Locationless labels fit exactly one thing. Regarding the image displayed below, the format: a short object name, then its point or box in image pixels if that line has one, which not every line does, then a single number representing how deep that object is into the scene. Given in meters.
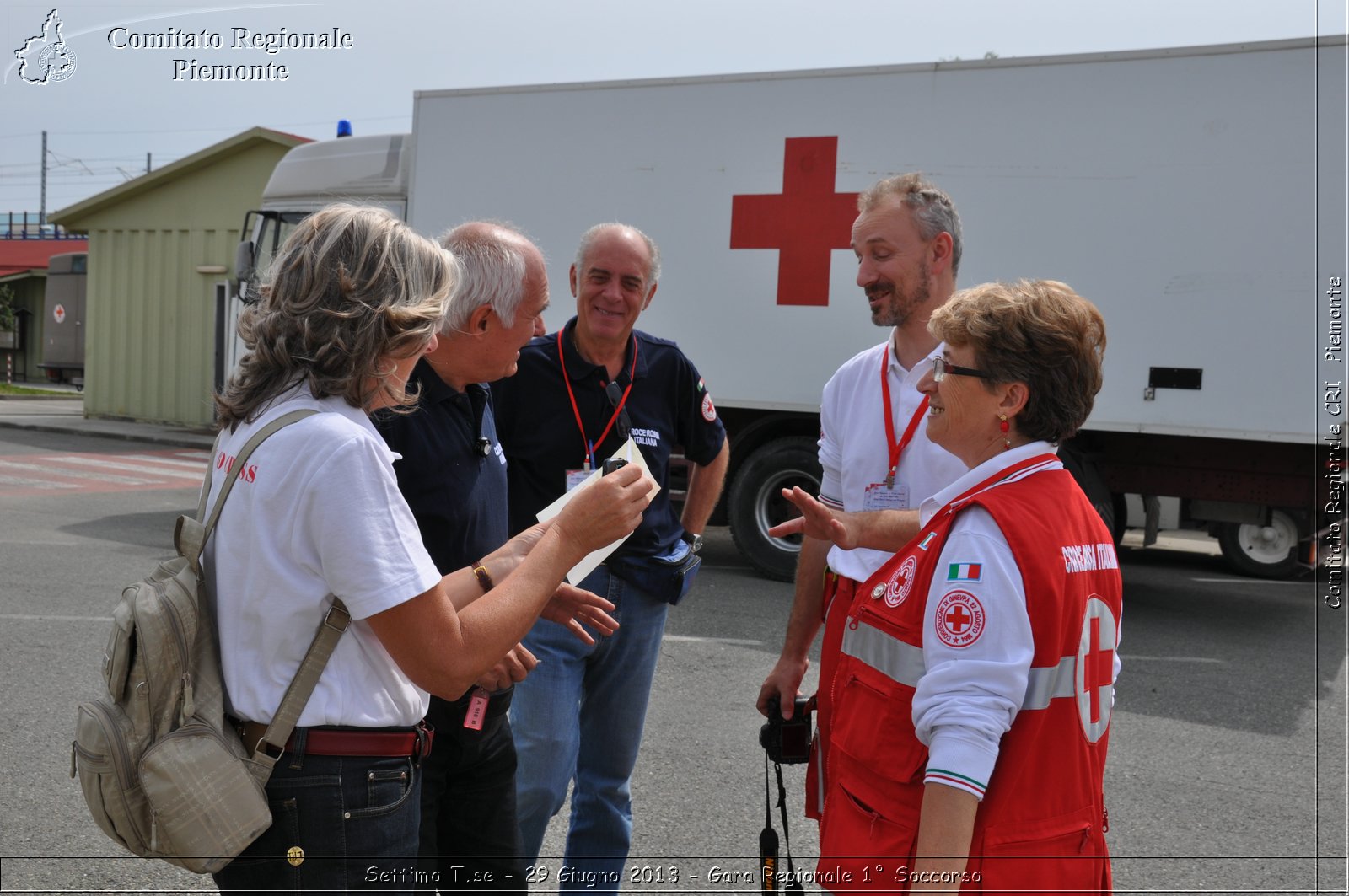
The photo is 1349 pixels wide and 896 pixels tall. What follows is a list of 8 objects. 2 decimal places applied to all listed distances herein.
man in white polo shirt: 2.58
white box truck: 6.76
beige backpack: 1.55
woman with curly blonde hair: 1.55
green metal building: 17.94
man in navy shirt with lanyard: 2.84
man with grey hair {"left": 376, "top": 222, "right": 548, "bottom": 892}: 2.30
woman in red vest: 1.60
